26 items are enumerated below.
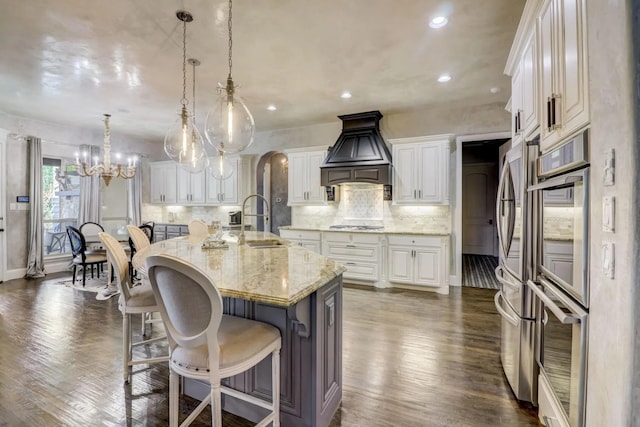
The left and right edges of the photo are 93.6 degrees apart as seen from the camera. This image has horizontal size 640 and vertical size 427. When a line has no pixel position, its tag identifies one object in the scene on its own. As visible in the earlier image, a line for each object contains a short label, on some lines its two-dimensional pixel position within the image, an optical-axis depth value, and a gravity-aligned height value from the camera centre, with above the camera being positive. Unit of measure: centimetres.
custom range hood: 499 +97
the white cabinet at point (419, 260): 457 -73
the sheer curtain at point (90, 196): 618 +28
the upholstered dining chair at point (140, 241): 296 -31
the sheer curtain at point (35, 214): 552 -9
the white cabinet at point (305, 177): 566 +67
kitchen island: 154 -66
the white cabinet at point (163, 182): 726 +71
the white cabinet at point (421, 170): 475 +70
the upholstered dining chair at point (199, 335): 123 -59
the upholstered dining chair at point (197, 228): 390 -23
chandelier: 455 +66
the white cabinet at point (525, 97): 191 +84
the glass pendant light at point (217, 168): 628 +93
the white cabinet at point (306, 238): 536 -48
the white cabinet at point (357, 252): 490 -67
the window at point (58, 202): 597 +16
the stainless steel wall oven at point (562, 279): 123 -32
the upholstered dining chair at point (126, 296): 212 -62
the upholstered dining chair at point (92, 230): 556 -39
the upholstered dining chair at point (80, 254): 486 -73
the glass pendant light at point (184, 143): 300 +73
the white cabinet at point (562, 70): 126 +70
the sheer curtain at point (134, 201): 709 +22
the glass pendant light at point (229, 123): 232 +71
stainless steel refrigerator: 190 -39
